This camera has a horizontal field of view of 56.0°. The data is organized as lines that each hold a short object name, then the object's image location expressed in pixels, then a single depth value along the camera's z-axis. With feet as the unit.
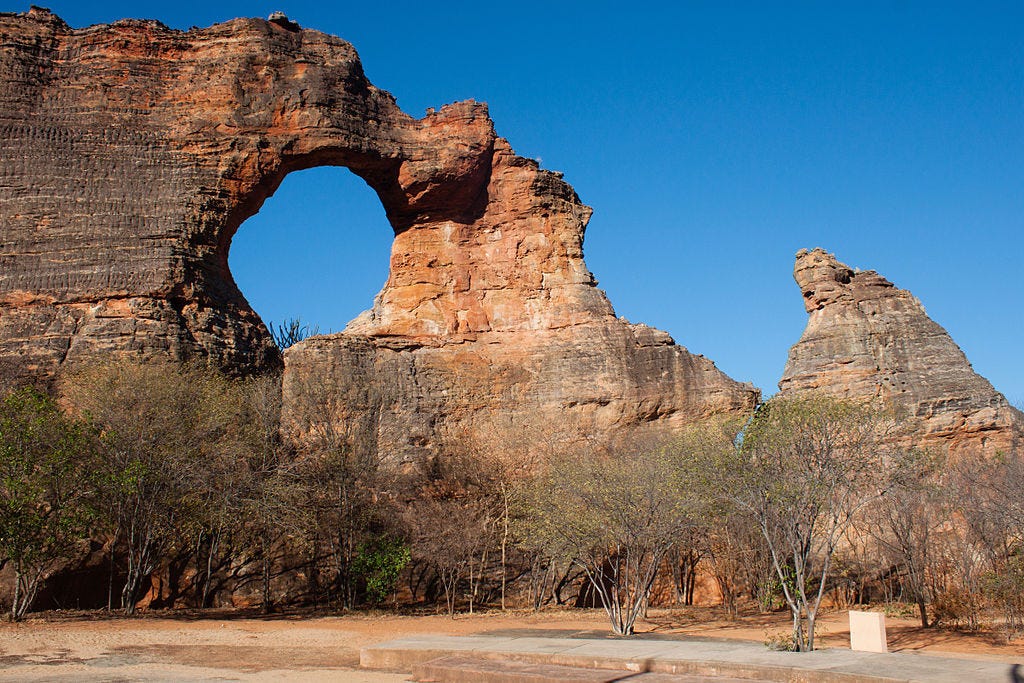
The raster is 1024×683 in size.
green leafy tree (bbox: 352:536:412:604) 77.05
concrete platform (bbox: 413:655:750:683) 37.99
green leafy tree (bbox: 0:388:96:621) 59.67
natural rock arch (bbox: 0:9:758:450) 89.86
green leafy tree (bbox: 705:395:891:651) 45.55
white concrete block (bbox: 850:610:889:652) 43.86
